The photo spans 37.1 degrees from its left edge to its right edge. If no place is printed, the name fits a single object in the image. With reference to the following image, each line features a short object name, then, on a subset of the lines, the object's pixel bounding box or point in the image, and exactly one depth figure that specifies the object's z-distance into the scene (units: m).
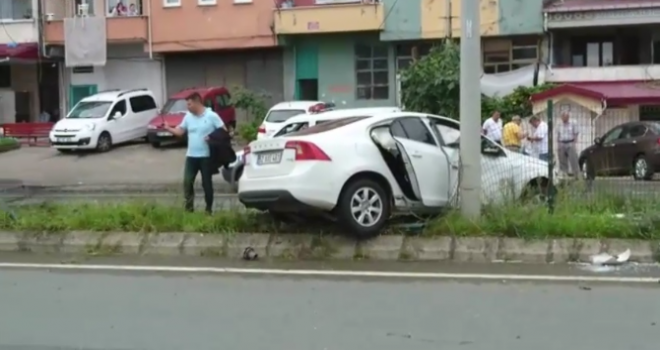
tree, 27.92
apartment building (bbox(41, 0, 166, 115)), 36.78
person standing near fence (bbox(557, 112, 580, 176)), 16.22
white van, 31.09
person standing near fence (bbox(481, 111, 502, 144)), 21.66
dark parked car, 15.96
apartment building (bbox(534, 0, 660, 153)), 30.56
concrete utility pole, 11.36
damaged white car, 10.65
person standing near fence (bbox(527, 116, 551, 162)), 16.13
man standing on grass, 12.57
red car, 31.20
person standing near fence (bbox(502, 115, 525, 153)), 20.42
